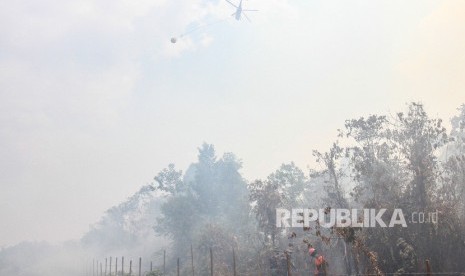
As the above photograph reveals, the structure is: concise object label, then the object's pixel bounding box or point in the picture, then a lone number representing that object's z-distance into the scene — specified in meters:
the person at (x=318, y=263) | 16.75
